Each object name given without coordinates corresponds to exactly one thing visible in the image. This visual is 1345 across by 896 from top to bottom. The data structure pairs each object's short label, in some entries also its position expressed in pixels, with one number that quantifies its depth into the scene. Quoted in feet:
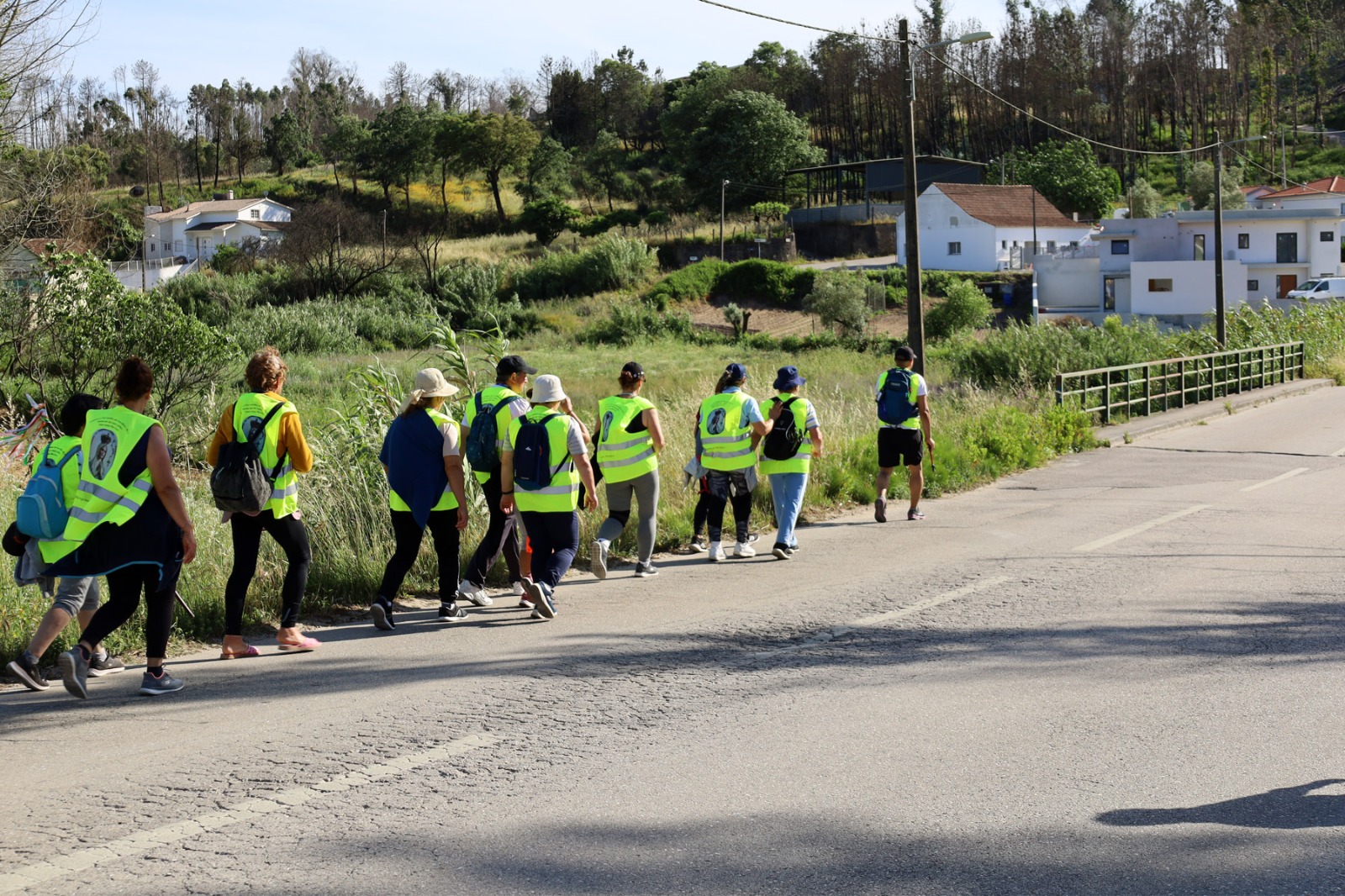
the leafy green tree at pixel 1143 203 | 295.69
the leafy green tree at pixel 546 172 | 315.17
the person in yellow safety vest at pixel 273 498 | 24.02
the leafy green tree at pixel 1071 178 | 303.48
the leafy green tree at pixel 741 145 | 310.45
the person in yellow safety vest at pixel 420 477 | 26.76
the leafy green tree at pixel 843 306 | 202.59
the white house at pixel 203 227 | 286.66
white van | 205.77
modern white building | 230.27
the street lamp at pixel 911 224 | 62.49
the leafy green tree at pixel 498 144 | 309.42
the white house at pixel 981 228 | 256.32
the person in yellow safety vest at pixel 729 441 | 34.53
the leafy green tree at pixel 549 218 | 280.31
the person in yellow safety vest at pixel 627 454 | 31.45
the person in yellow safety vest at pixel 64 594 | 21.47
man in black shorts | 41.32
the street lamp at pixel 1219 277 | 108.17
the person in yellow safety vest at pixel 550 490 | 27.30
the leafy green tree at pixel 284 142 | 393.09
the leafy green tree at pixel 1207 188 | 294.25
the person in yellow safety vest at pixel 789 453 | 35.12
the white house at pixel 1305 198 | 257.14
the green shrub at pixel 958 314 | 197.57
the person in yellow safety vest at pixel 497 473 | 28.50
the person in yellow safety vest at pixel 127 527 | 21.15
